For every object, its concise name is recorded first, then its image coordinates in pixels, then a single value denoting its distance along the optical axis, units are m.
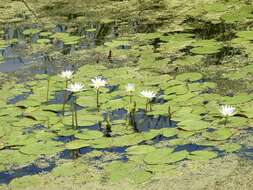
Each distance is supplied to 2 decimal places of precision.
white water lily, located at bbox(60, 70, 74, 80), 5.59
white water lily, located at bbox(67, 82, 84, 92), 5.37
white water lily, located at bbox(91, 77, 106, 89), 5.44
